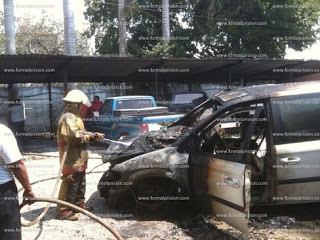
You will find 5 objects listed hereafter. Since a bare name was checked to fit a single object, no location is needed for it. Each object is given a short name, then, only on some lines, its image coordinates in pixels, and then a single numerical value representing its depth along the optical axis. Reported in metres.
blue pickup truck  8.46
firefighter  4.73
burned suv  4.08
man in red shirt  12.50
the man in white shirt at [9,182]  2.82
